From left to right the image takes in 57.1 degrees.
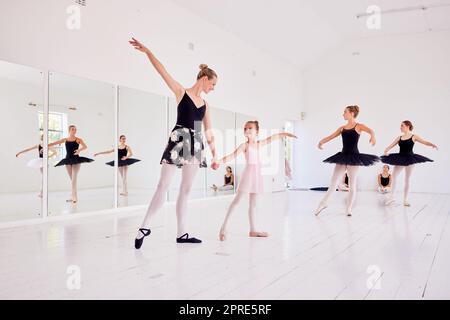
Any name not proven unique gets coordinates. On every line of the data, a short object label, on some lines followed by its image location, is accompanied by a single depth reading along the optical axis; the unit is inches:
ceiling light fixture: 318.2
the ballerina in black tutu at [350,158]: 195.6
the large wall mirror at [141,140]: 229.1
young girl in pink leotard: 132.9
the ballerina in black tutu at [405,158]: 249.9
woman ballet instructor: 113.4
